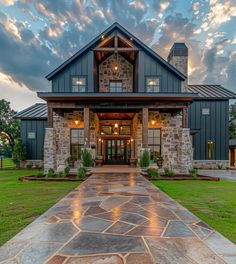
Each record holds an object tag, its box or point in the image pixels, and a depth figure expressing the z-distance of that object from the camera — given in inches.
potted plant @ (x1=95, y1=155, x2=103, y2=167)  543.7
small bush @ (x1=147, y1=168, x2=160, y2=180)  384.6
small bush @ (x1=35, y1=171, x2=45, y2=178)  400.4
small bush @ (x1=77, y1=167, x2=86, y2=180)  375.2
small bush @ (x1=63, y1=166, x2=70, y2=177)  406.6
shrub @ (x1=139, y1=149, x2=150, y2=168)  452.1
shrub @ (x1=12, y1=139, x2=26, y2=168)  655.8
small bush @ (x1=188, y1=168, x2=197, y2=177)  417.7
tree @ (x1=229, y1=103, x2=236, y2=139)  1045.0
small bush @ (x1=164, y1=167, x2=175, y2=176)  414.9
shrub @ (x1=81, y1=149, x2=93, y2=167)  454.9
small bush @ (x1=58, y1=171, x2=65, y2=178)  392.8
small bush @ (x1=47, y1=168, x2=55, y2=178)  399.9
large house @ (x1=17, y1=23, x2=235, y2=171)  474.9
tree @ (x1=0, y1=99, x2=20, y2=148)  987.9
